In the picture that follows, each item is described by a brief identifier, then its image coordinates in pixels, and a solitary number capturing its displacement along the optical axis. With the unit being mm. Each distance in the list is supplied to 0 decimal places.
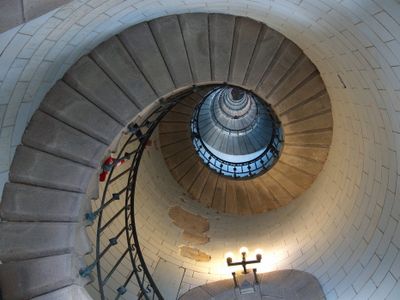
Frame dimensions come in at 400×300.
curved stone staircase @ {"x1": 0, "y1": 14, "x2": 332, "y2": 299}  3148
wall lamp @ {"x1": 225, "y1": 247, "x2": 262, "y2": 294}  4844
